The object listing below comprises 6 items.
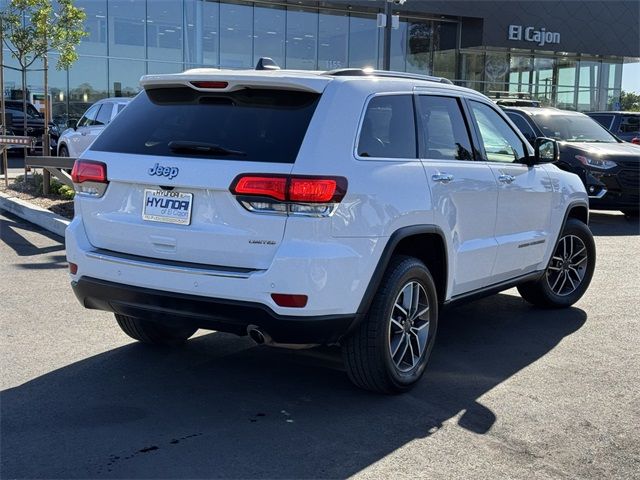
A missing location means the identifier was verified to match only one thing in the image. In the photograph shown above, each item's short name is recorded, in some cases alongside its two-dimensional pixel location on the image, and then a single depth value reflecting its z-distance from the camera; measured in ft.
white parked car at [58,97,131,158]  51.96
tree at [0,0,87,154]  53.98
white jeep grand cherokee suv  13.34
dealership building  94.22
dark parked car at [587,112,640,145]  62.18
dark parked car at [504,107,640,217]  42.06
